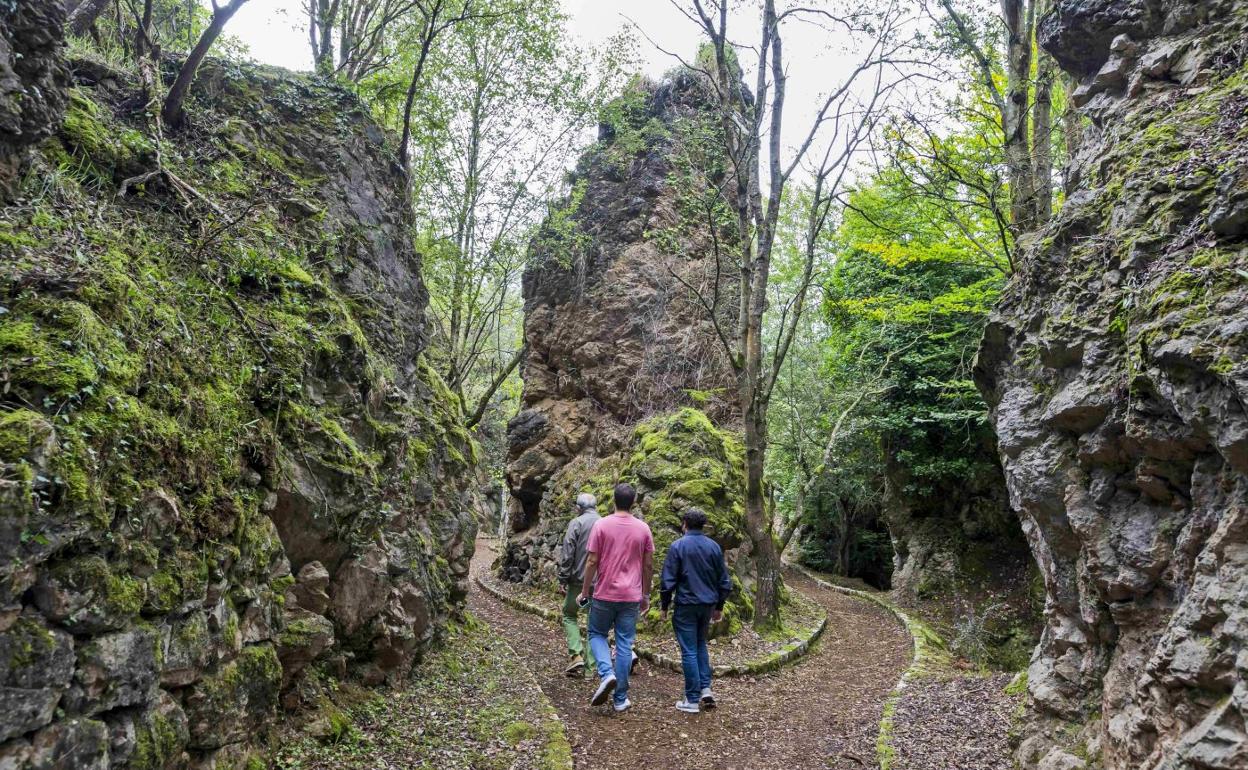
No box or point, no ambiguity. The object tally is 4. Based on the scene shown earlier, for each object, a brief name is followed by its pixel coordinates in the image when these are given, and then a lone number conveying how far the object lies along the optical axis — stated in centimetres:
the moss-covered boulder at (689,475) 1090
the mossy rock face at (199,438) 274
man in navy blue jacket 665
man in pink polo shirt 650
